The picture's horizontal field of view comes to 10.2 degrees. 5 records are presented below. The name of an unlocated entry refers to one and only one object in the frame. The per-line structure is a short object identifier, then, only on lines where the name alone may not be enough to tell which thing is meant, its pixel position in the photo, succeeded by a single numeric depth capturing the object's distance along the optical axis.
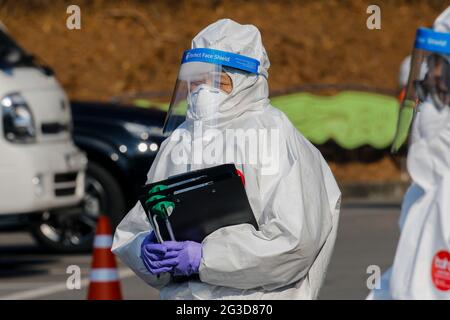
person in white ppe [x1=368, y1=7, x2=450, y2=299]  6.51
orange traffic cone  15.06
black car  23.06
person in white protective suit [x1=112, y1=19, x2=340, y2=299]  8.05
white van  19.88
